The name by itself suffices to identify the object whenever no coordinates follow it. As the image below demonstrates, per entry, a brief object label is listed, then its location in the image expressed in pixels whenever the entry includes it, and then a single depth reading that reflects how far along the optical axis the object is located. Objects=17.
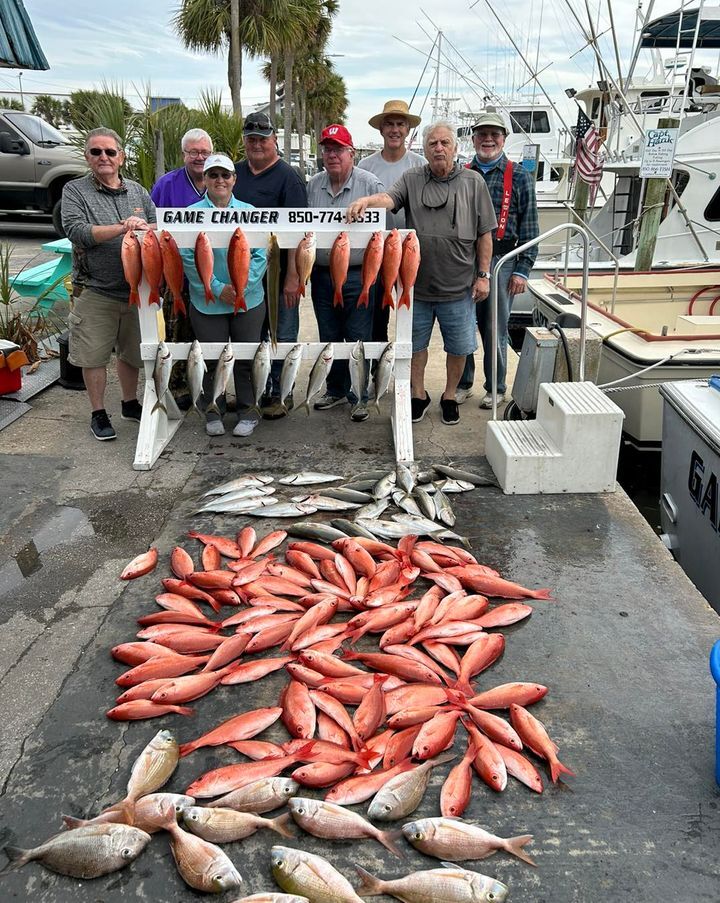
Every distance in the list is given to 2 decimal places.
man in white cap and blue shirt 5.70
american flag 11.23
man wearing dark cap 5.29
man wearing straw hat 5.81
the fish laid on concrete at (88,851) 2.12
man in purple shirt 5.46
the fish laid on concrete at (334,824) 2.23
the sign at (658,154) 8.12
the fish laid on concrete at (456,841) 2.16
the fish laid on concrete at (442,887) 2.01
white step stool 4.43
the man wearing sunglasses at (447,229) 5.12
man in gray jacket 4.94
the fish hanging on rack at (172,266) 4.61
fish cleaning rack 4.82
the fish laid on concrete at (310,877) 2.03
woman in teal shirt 4.97
